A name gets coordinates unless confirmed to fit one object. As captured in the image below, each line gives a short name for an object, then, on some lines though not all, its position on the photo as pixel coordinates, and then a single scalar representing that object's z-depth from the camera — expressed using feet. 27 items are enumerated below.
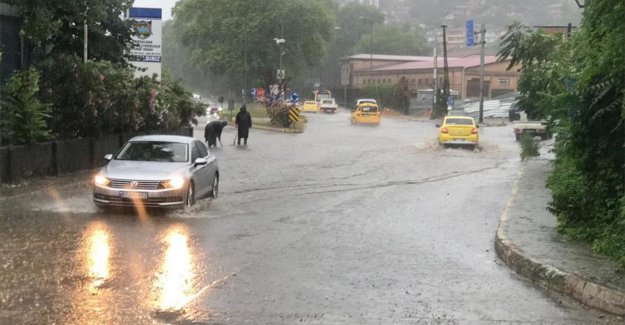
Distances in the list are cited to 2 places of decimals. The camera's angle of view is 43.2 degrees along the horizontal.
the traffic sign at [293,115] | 159.22
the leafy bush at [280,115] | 160.59
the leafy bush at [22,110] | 57.93
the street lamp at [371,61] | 395.73
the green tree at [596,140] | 30.58
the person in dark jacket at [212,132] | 107.34
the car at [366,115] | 200.44
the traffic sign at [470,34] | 188.85
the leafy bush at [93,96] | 67.00
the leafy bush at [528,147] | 95.96
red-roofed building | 300.40
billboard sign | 102.89
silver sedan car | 43.78
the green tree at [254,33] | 274.36
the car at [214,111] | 237.49
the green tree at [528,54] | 78.28
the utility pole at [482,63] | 194.80
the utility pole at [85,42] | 73.74
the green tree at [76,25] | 64.44
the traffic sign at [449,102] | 231.96
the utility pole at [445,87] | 237.86
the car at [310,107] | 291.38
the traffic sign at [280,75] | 183.01
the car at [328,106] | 292.61
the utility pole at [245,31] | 247.09
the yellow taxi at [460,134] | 112.47
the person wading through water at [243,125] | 113.09
